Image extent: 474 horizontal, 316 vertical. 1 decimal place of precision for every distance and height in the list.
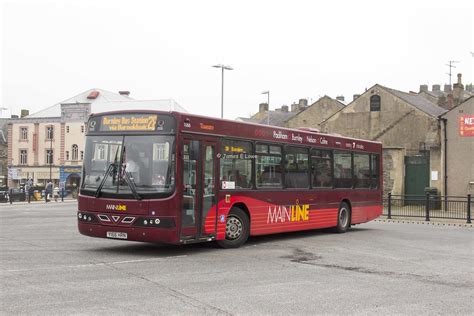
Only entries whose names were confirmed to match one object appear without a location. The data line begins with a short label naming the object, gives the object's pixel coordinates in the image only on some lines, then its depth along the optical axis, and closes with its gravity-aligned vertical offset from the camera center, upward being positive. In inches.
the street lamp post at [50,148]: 3149.6 +134.0
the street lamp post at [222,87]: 1515.3 +234.0
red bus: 462.0 -2.9
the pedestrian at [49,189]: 1931.8 -54.7
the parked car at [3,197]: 1816.2 -72.6
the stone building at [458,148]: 1268.3 +66.4
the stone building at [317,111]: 2556.6 +281.2
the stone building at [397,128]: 1390.3 +148.5
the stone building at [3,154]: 3492.6 +116.0
